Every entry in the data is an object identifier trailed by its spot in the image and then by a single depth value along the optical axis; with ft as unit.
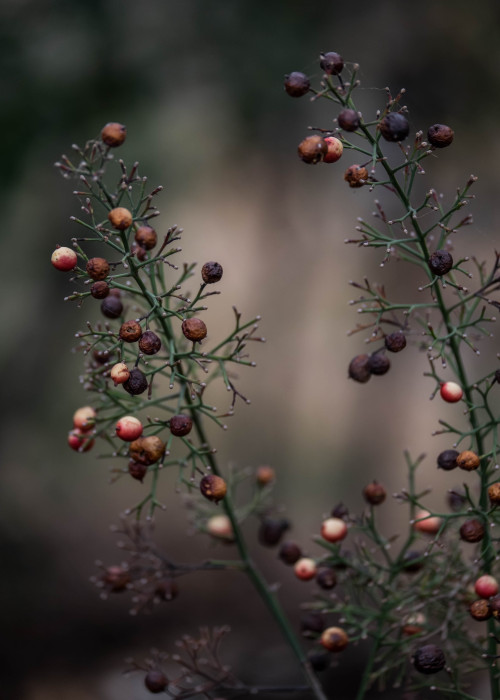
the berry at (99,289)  2.06
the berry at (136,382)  2.06
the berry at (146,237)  2.06
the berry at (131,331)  2.05
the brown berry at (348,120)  2.01
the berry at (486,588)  2.14
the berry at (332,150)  2.06
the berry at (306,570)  2.28
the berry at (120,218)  2.03
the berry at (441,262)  2.06
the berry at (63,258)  2.07
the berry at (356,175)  2.04
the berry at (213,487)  2.12
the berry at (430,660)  2.13
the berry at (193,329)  2.06
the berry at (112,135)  2.05
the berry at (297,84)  2.03
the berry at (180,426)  2.08
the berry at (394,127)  2.02
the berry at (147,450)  2.10
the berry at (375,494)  2.26
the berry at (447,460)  2.12
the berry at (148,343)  2.04
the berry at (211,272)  2.07
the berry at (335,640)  2.23
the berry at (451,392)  2.14
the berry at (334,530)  2.22
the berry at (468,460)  2.09
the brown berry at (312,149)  2.03
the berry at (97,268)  2.06
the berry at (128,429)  2.10
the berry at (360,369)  2.16
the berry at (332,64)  2.03
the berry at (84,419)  2.22
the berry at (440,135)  2.05
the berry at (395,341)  2.09
